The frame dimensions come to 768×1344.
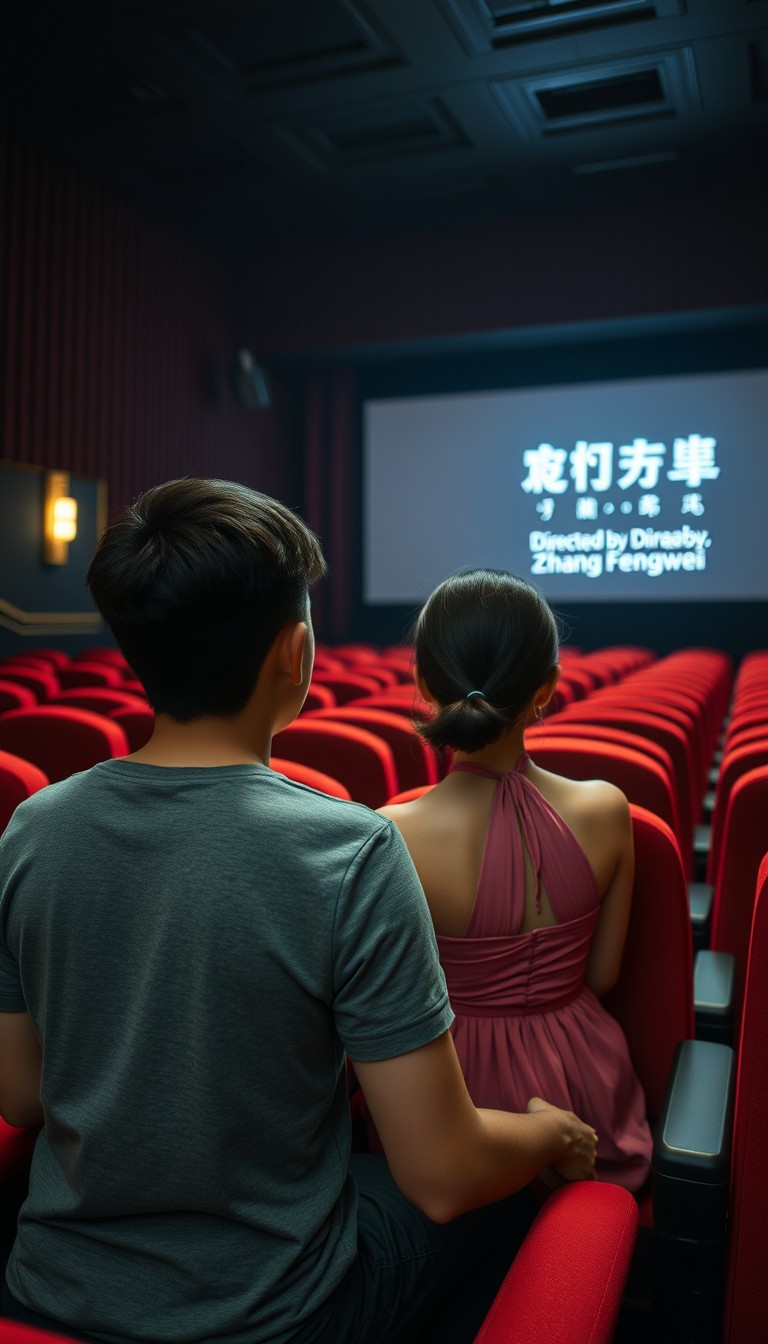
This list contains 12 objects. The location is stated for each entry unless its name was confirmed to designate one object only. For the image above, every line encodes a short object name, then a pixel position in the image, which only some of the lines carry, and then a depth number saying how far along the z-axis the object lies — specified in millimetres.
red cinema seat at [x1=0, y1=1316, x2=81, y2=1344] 693
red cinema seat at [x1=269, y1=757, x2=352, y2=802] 1589
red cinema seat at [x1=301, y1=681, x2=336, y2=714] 3879
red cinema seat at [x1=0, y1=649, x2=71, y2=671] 6419
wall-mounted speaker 10438
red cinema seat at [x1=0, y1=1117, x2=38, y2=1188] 1104
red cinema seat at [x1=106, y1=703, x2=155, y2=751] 2729
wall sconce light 8445
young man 846
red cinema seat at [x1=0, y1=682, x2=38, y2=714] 3430
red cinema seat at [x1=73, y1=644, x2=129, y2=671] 6606
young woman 1317
